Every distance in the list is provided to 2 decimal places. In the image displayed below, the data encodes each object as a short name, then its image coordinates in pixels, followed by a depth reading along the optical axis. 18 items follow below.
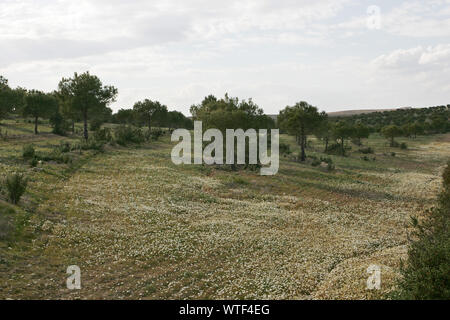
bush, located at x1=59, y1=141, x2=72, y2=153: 55.48
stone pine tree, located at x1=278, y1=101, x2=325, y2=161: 67.00
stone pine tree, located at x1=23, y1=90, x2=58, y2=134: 79.25
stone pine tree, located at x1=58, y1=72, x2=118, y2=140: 76.50
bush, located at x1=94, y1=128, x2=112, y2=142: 73.11
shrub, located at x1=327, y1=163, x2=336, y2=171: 59.66
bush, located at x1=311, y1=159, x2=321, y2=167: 63.47
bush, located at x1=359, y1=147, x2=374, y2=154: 87.56
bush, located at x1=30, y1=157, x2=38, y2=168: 41.26
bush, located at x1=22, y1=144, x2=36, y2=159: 45.41
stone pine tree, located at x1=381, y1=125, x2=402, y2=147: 100.81
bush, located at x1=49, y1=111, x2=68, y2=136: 83.43
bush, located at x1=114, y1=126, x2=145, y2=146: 77.25
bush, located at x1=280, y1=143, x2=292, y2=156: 76.94
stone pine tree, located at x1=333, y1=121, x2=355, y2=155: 87.06
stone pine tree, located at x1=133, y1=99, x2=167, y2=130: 117.50
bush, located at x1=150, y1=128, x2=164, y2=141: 97.28
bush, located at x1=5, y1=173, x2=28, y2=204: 26.06
